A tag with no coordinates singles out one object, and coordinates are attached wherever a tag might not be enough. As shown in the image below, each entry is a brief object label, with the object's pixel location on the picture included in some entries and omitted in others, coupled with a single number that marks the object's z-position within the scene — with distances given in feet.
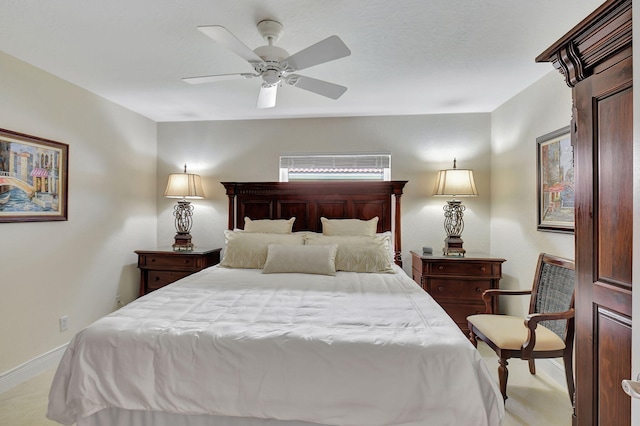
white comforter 4.74
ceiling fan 5.65
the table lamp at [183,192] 12.60
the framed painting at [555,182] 8.12
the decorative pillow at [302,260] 9.55
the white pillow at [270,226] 11.87
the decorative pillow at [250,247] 10.41
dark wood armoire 3.48
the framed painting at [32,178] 8.14
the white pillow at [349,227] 11.55
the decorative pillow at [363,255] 9.97
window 13.04
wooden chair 7.18
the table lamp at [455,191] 11.46
